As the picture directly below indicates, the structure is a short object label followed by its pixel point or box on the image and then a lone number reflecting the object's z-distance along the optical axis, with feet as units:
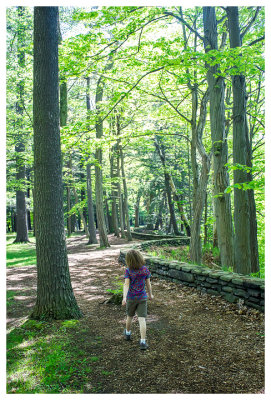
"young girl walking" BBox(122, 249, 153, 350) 12.46
